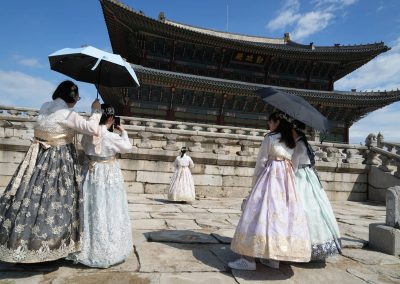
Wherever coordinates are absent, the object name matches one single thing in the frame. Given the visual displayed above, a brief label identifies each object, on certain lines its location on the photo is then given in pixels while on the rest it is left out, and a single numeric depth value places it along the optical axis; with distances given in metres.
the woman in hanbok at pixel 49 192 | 2.49
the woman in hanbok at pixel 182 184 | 7.67
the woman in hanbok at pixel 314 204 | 3.16
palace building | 14.99
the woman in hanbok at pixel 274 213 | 2.78
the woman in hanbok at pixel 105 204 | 2.83
